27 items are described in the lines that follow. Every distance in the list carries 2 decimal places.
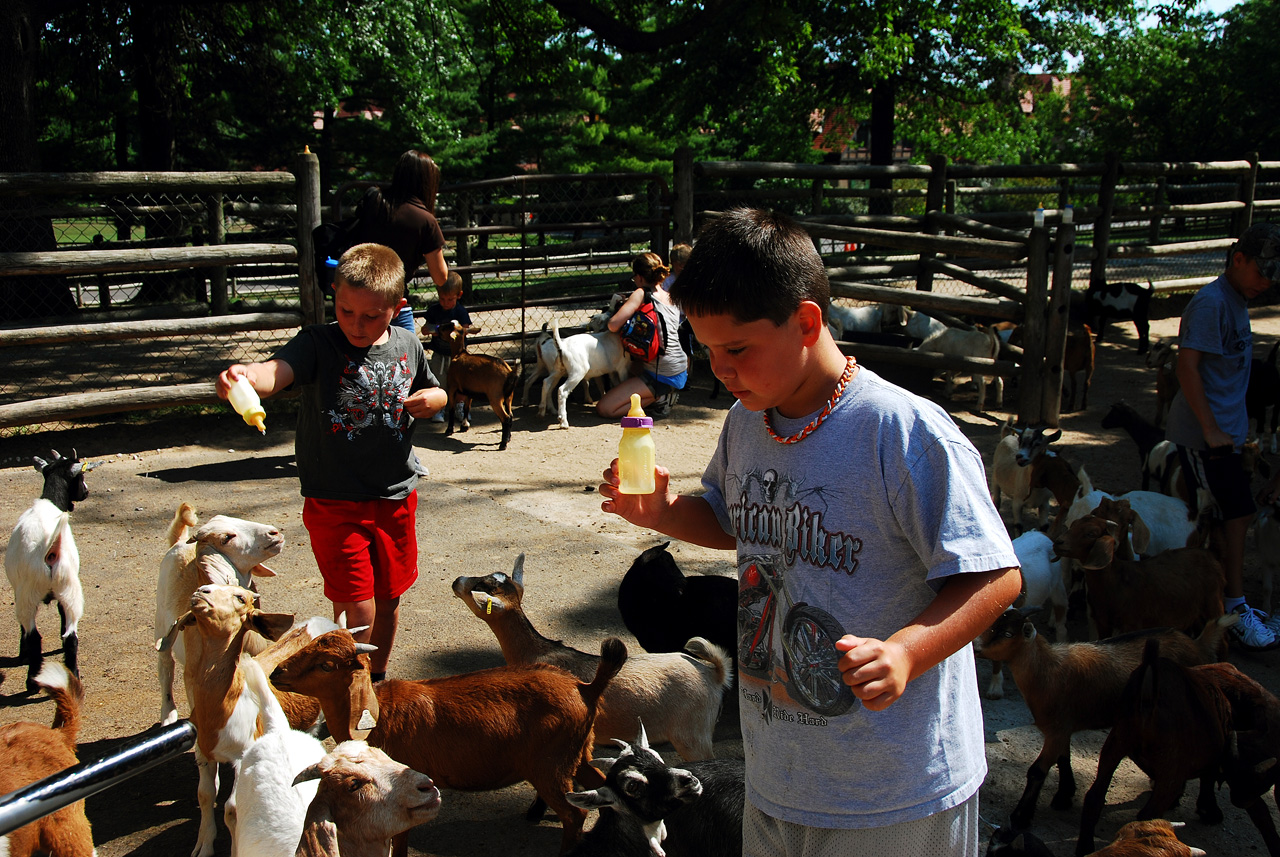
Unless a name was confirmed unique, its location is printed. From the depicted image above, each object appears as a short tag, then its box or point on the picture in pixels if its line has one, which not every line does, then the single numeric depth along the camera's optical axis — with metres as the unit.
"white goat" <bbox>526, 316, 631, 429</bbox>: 8.98
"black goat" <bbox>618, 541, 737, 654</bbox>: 4.09
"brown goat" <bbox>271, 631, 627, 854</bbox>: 3.05
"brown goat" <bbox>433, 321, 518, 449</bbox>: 8.20
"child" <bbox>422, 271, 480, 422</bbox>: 8.45
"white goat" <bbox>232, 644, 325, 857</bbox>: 2.50
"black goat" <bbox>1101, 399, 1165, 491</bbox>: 6.71
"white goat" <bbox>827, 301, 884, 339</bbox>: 12.04
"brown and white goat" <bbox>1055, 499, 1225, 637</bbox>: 4.26
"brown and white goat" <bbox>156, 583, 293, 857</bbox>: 2.88
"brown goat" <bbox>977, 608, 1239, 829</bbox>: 3.33
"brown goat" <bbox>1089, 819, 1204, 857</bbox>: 2.43
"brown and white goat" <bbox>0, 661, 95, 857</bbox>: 2.50
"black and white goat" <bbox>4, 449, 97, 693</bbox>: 4.03
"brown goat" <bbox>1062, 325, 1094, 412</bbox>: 9.27
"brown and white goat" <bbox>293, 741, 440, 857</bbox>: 2.31
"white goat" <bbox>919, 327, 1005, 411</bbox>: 9.68
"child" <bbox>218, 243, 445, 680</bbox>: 3.42
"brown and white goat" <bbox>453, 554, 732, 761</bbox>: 3.45
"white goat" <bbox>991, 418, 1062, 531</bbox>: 5.98
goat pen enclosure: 7.63
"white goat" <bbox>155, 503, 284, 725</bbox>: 3.54
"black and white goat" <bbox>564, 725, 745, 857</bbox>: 2.52
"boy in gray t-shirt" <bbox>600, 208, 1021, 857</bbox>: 1.60
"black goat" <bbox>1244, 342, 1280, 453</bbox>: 7.58
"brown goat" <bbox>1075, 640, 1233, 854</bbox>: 3.08
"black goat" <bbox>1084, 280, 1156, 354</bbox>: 11.95
